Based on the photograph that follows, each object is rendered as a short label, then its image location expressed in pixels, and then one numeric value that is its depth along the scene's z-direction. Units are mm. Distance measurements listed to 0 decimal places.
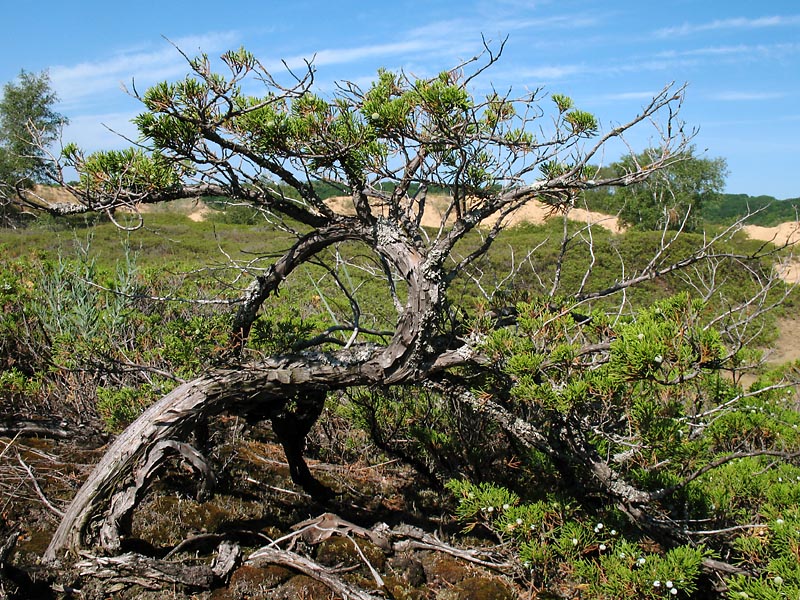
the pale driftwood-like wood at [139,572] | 2855
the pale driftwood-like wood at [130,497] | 2932
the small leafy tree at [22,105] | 29702
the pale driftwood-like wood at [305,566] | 3008
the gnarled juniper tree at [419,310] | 2479
